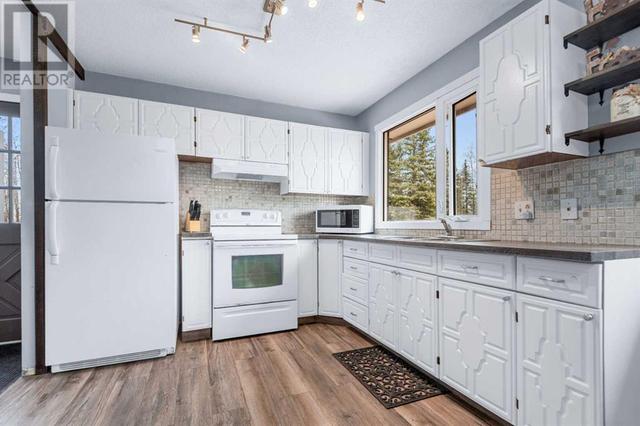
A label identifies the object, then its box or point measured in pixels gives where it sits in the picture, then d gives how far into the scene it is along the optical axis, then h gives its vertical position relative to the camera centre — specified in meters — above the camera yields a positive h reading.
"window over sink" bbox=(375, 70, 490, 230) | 2.49 +0.46
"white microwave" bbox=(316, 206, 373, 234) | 3.45 -0.07
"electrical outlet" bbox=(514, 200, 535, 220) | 1.97 +0.01
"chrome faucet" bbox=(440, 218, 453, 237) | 2.50 -0.12
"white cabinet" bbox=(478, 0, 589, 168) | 1.64 +0.70
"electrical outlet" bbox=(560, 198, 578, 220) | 1.74 +0.02
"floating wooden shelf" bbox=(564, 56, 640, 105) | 1.43 +0.66
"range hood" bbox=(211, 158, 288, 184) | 3.21 +0.46
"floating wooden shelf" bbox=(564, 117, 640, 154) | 1.41 +0.40
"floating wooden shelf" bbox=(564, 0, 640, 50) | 1.43 +0.92
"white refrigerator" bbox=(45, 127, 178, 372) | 2.22 -0.26
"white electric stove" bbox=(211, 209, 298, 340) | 2.89 -0.69
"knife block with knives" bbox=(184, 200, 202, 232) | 3.23 -0.04
